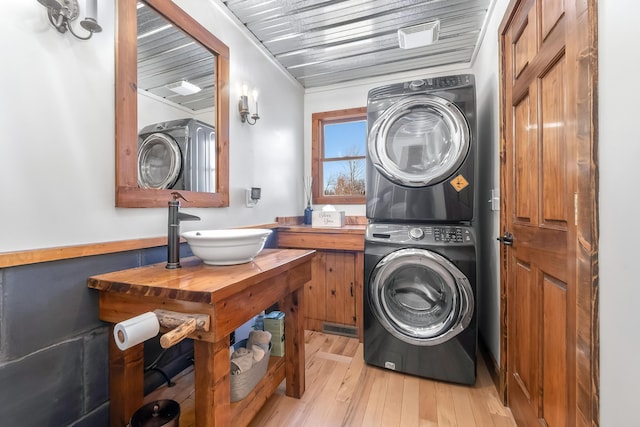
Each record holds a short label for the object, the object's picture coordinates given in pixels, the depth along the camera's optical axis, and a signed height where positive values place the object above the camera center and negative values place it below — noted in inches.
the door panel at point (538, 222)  36.8 -2.0
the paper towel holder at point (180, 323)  30.7 -14.0
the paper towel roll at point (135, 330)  29.4 -13.3
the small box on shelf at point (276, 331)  65.0 -29.5
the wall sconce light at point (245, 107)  77.7 +30.5
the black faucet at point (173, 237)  47.2 -4.4
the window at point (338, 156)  115.4 +24.4
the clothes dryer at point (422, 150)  67.4 +16.1
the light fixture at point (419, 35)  76.8 +52.4
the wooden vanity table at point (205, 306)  36.0 -14.3
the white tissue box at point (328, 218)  97.0 -2.4
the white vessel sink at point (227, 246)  45.1 -5.9
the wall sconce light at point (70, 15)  38.3 +28.9
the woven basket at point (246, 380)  49.5 -32.5
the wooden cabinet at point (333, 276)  90.5 -22.6
